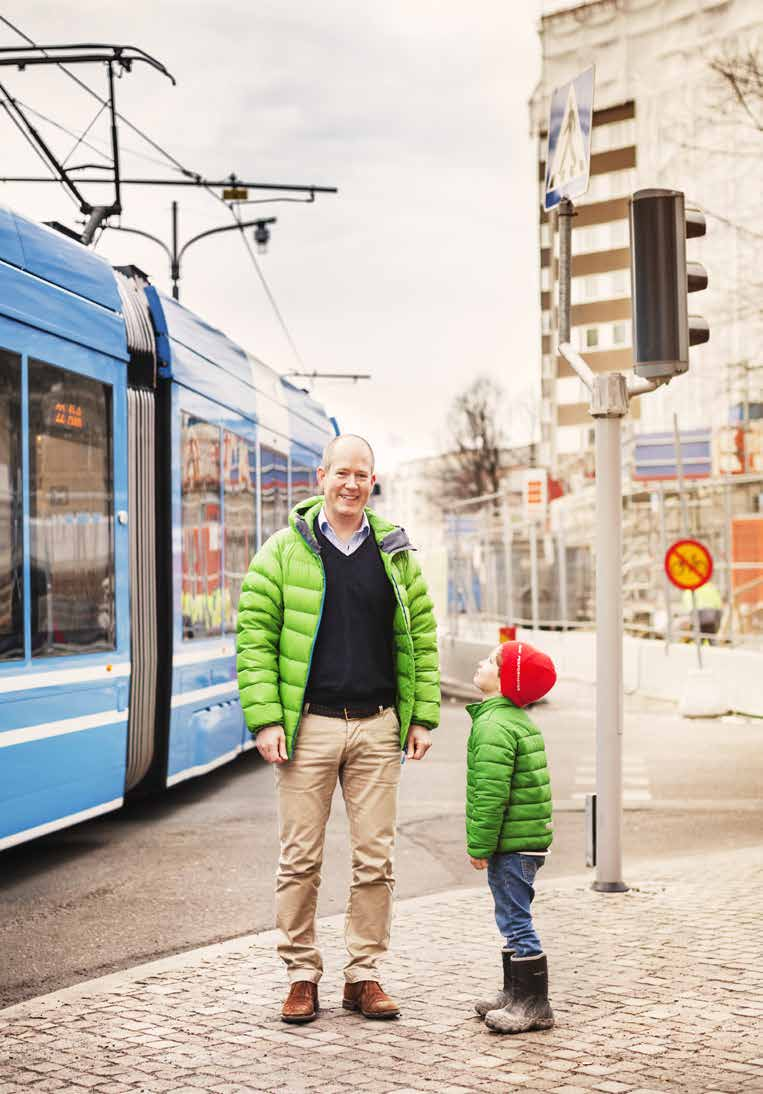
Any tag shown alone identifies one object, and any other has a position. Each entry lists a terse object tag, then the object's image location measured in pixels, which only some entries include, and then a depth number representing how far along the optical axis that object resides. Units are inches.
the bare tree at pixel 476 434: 3348.9
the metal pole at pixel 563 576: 1024.9
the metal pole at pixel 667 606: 828.6
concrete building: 1604.3
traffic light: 282.4
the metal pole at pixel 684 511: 766.5
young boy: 196.1
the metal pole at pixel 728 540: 796.6
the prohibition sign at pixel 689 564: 733.3
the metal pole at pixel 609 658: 291.7
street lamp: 1109.1
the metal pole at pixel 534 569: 1061.1
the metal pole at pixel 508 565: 1107.3
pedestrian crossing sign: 296.2
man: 205.9
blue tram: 307.7
